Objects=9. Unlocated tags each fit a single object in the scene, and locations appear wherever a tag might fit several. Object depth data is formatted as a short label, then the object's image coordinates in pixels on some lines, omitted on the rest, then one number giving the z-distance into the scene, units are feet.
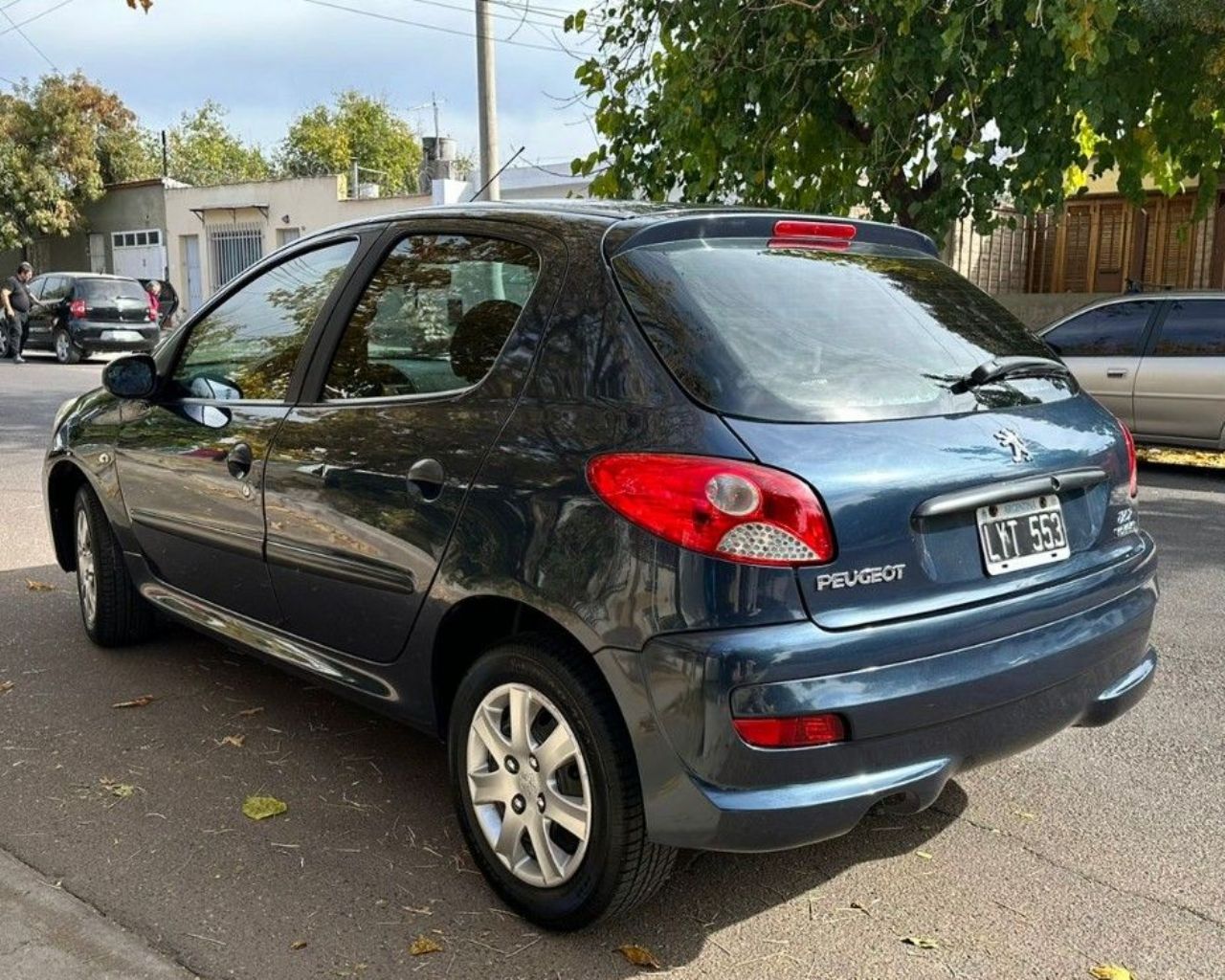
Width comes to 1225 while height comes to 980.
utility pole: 43.45
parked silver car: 31.94
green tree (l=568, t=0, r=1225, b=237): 28.55
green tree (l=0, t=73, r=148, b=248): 107.76
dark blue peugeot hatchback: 8.13
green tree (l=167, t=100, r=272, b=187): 198.34
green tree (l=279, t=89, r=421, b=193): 181.68
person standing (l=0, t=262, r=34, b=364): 71.72
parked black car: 68.08
